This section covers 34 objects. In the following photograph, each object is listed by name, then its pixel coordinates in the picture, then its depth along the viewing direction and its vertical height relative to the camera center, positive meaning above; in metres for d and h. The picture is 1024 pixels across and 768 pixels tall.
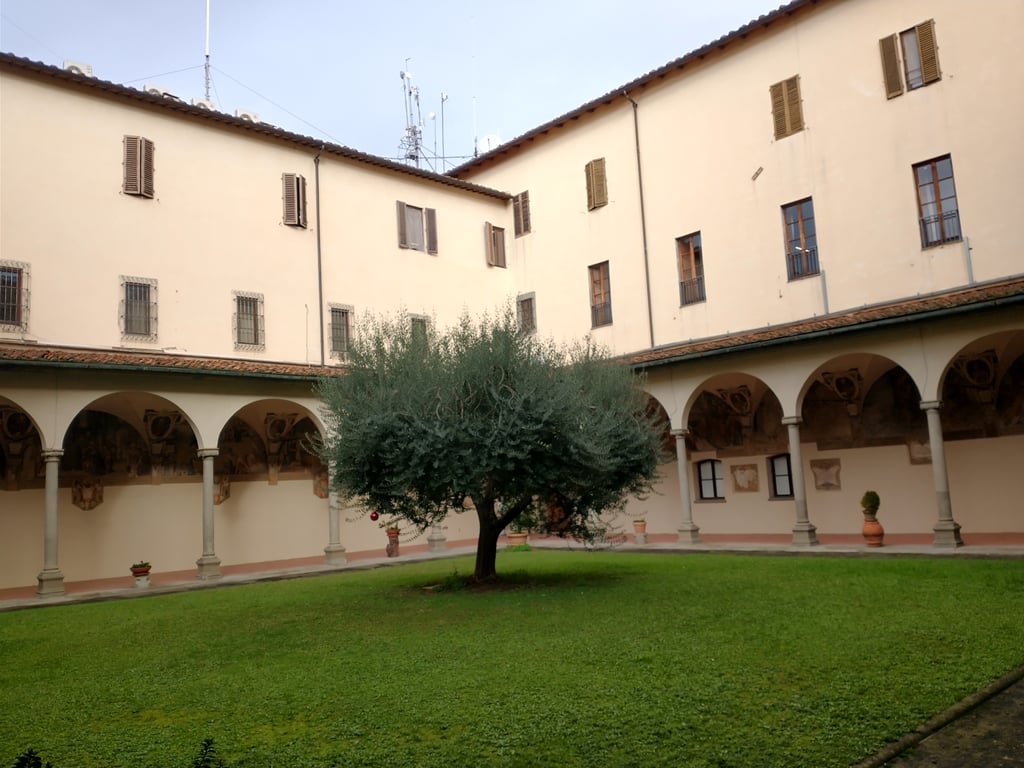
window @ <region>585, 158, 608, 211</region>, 22.83 +7.76
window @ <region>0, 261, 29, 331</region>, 15.98 +3.98
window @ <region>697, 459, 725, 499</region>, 21.17 -0.27
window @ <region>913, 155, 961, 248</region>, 16.39 +4.94
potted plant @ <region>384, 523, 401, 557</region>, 20.09 -1.40
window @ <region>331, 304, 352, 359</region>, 21.02 +3.99
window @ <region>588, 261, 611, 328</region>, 22.69 +4.79
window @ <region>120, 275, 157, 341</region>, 17.58 +4.01
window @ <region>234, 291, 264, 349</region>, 19.36 +3.98
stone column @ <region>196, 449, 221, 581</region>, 16.66 -0.71
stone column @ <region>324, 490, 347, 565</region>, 19.06 -1.25
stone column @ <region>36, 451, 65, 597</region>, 14.68 -0.65
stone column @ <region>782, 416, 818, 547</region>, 16.77 -0.60
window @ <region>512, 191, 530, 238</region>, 24.92 +7.83
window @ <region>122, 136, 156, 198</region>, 17.95 +7.04
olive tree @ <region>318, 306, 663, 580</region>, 11.05 +0.65
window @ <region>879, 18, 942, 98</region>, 16.72 +7.92
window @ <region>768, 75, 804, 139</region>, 18.84 +7.91
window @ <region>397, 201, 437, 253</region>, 22.89 +6.97
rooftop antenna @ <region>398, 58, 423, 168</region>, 29.77 +12.05
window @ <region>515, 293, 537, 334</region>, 24.52 +4.94
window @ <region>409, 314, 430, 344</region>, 12.34 +2.27
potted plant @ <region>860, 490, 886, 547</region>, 15.94 -1.24
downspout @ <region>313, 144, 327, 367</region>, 20.81 +5.26
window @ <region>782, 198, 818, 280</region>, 18.50 +4.90
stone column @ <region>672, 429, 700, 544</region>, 18.81 -0.53
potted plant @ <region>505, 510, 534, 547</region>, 21.56 -1.47
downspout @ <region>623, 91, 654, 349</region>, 21.50 +6.39
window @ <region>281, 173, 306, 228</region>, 20.56 +7.02
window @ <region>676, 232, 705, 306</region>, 20.62 +4.87
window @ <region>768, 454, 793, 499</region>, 19.86 -0.25
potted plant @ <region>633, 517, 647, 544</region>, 20.34 -1.37
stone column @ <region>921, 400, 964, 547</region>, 14.83 -0.52
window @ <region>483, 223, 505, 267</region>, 24.80 +6.91
